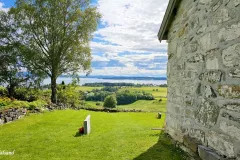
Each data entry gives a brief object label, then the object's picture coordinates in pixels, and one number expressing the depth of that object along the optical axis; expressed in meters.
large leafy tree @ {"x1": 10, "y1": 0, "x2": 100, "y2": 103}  17.20
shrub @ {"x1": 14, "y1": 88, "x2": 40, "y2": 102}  17.57
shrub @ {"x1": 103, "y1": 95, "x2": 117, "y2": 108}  37.59
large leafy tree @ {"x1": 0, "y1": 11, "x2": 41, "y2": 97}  17.02
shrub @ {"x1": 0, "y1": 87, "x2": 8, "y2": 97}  16.64
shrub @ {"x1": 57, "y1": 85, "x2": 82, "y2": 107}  21.22
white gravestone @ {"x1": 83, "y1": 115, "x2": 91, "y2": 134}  7.85
